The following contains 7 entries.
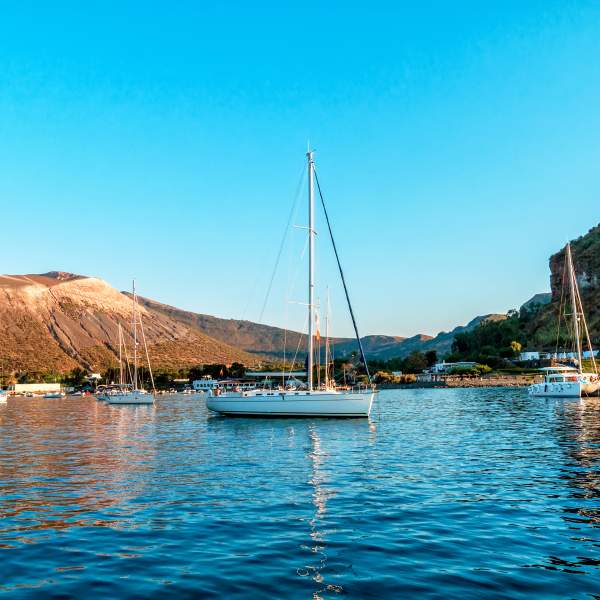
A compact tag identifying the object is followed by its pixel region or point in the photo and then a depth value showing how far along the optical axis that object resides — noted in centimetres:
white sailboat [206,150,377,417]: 5206
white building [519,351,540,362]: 18150
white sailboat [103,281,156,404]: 10175
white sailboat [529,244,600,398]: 8562
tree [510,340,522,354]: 19688
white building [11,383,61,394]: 18700
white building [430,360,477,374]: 18995
